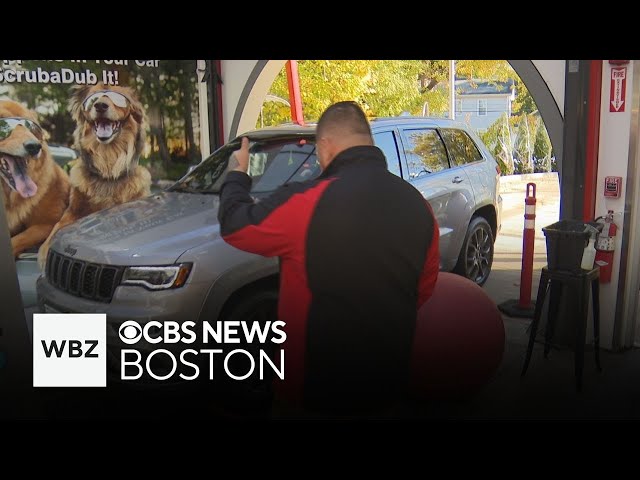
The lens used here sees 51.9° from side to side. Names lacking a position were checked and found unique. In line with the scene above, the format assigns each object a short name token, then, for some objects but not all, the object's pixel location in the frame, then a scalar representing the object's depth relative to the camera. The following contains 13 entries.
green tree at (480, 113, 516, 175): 21.88
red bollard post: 6.20
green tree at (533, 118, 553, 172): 22.55
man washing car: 2.39
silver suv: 4.06
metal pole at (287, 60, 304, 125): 10.59
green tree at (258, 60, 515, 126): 14.59
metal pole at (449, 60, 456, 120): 19.19
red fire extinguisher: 4.90
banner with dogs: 6.77
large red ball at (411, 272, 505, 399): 4.14
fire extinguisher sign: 4.70
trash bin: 4.57
